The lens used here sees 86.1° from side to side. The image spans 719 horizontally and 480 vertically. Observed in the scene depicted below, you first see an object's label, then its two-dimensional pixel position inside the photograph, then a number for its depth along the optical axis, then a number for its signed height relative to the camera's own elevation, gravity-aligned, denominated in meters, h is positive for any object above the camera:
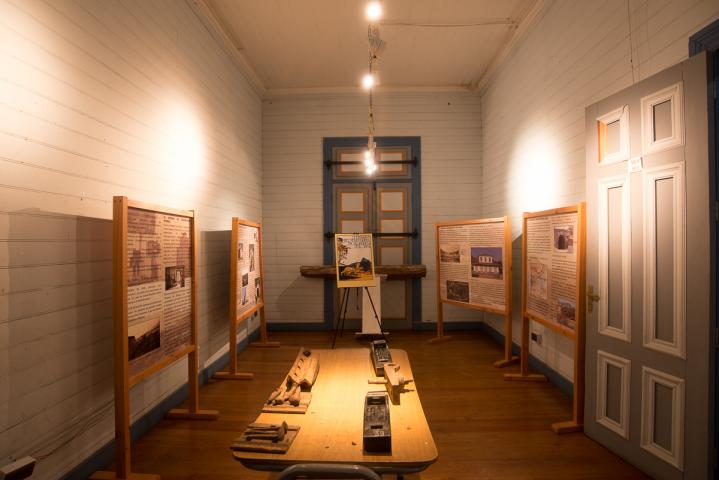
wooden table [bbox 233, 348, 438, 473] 1.37 -0.75
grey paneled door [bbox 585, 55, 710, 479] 2.07 -0.17
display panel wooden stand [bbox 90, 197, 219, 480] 2.23 -0.57
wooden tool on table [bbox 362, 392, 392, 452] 1.41 -0.71
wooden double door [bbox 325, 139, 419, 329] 6.22 +0.60
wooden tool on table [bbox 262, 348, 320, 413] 1.79 -0.73
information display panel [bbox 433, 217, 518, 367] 4.52 -0.28
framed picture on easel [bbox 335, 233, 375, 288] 5.20 -0.19
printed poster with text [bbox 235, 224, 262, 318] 4.25 -0.27
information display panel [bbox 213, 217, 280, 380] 4.07 -0.41
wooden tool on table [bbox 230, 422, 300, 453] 1.42 -0.74
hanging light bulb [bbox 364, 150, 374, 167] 4.64 +1.08
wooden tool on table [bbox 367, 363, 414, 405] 1.85 -0.68
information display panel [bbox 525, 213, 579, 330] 3.19 -0.20
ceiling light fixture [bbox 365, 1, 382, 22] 2.74 +1.70
